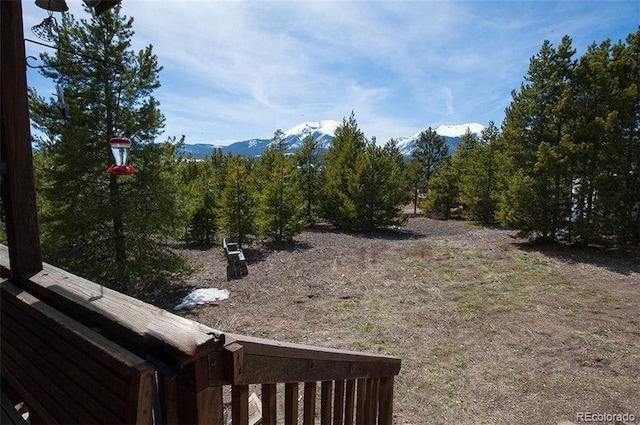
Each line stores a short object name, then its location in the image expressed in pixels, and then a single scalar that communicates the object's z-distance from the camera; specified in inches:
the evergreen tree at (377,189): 636.1
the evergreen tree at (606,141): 400.5
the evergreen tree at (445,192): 846.5
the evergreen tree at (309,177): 738.2
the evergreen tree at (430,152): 1133.7
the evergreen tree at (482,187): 710.5
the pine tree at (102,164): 275.4
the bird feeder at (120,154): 121.6
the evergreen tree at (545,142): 422.6
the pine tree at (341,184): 650.8
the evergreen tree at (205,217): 559.8
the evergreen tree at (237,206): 499.8
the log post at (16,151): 58.1
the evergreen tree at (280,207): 528.4
